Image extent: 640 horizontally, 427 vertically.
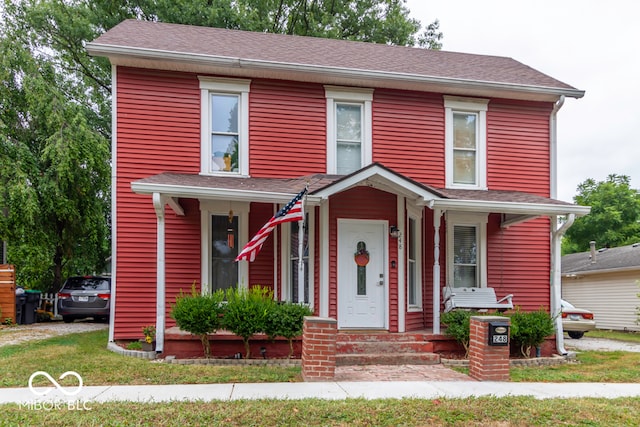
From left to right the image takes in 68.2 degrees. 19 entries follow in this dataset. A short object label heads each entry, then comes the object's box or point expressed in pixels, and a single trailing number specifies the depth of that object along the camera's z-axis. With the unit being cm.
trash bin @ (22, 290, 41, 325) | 1243
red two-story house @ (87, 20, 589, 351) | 854
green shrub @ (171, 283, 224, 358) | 719
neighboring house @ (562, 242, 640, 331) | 1634
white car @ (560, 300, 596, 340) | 1291
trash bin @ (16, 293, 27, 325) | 1220
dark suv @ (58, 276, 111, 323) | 1284
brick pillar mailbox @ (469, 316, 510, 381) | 648
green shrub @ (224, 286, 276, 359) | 718
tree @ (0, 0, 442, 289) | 1287
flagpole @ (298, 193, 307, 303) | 743
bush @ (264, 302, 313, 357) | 724
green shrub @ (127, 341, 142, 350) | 821
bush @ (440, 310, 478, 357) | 785
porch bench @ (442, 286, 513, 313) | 912
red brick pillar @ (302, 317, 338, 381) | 618
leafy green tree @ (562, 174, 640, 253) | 3288
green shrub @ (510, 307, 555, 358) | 798
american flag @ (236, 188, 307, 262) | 716
